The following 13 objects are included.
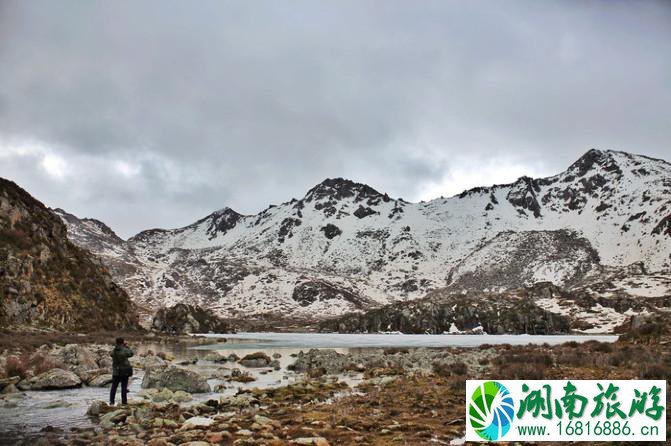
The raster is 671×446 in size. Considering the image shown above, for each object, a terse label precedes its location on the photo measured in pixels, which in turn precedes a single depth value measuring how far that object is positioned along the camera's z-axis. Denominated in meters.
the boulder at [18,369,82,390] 26.16
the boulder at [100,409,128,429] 17.17
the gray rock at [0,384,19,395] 24.29
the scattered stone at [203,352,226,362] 51.44
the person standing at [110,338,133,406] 22.21
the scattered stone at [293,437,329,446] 13.02
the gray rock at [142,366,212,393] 26.91
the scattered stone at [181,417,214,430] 16.52
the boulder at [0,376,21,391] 25.11
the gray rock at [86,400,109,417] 19.31
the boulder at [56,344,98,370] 34.91
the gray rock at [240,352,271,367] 46.75
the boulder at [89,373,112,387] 29.22
